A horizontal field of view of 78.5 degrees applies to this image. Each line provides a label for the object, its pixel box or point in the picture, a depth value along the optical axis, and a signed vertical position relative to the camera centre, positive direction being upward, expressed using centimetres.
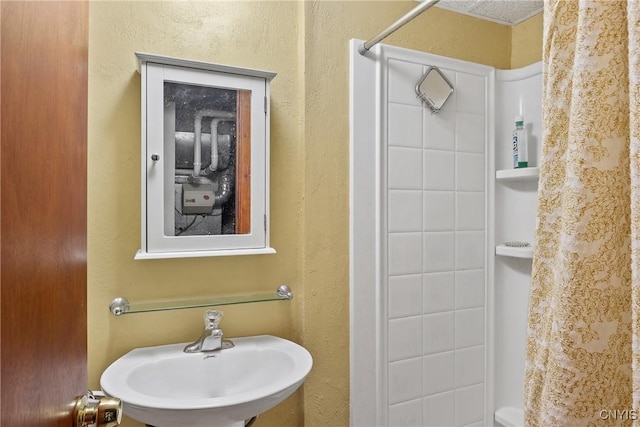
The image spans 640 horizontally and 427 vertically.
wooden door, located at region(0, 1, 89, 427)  33 +0
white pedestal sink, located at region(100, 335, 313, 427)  99 -49
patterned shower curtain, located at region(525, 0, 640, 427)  70 -5
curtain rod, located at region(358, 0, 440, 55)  112 +61
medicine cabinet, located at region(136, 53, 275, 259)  123 +18
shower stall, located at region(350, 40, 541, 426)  150 -12
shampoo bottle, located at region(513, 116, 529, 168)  169 +29
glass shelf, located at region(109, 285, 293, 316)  122 -30
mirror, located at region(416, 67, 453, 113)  160 +51
